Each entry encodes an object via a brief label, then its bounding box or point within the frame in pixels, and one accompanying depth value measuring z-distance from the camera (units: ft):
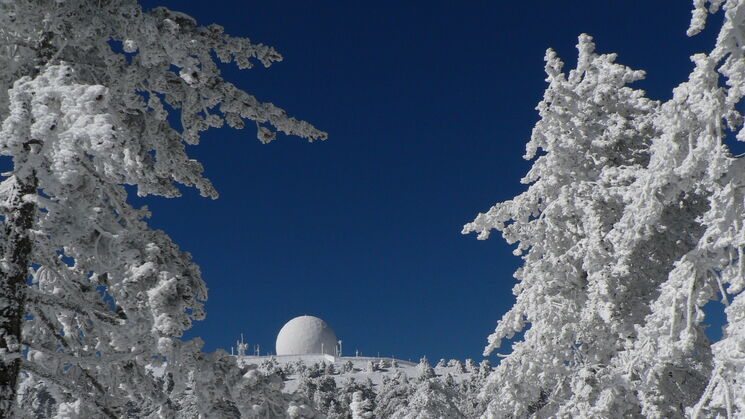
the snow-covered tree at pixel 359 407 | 111.04
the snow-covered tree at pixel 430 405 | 123.24
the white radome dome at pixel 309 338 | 431.43
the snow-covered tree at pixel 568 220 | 42.75
